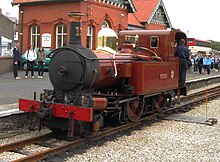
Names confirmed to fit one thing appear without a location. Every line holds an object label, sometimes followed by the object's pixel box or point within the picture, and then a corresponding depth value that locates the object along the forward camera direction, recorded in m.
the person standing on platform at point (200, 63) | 28.62
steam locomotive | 6.58
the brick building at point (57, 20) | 23.34
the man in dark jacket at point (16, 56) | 15.81
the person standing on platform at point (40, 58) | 17.42
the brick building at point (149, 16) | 34.25
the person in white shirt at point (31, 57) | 16.45
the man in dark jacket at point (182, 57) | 10.34
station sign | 24.11
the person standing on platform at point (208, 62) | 28.06
